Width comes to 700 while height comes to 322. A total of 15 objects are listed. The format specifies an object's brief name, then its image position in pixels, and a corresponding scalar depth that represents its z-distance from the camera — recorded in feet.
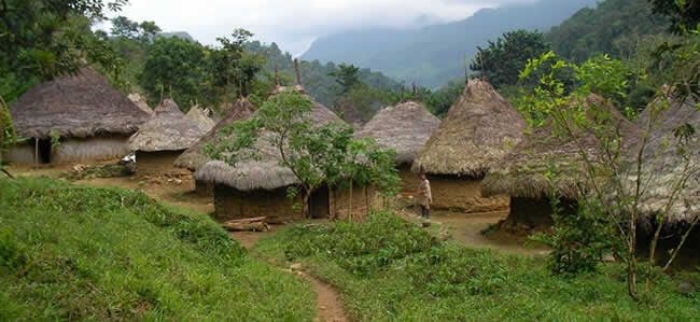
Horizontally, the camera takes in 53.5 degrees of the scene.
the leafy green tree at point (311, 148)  47.96
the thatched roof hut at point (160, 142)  78.02
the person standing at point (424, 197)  55.06
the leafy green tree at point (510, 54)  153.79
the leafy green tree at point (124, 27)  212.84
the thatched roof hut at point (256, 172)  52.39
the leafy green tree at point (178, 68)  126.93
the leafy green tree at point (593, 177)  26.58
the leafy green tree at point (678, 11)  29.15
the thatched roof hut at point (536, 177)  45.96
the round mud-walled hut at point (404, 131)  72.90
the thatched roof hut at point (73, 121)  85.10
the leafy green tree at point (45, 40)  22.05
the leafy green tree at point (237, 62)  116.98
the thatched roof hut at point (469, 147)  60.80
